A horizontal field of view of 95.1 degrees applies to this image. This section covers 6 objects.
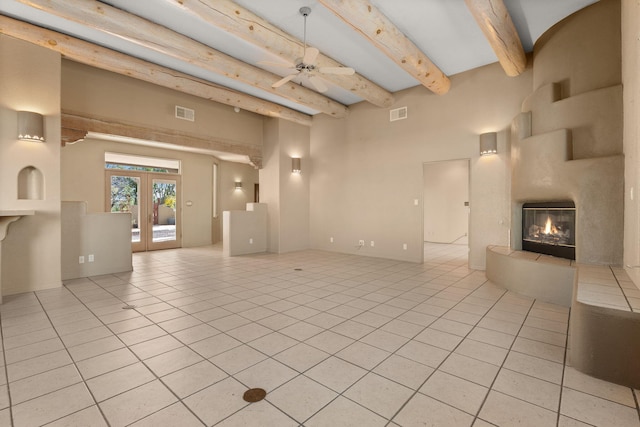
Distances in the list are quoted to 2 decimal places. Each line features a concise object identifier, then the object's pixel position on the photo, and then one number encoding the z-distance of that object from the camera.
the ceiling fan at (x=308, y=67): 3.80
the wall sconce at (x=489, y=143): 5.29
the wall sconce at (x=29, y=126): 3.96
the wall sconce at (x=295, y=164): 7.91
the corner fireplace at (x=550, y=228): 4.00
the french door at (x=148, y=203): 7.57
